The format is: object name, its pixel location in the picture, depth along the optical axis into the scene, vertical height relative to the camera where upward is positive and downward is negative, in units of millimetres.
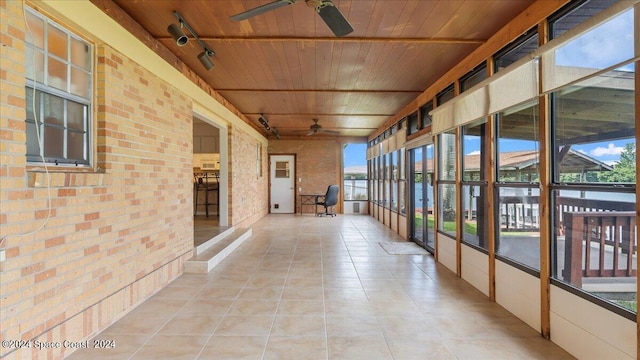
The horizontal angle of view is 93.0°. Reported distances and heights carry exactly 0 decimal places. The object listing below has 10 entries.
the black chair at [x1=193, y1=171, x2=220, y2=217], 7605 -119
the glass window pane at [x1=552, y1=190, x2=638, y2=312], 1752 -406
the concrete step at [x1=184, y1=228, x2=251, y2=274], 3790 -1004
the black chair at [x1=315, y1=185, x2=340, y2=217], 9289 -496
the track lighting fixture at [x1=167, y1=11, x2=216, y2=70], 2602 +1317
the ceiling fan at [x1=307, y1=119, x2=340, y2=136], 7328 +1313
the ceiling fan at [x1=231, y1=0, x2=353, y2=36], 2102 +1204
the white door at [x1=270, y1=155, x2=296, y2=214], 10516 -101
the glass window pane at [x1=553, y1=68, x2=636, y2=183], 1740 +319
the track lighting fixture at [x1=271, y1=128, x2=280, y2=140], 8478 +1421
